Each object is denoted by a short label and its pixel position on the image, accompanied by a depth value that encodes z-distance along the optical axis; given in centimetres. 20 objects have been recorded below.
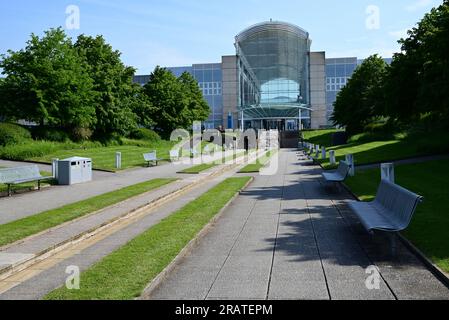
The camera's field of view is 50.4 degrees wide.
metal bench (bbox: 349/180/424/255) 752
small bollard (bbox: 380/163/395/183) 1308
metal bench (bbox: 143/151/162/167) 3036
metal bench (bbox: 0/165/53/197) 1610
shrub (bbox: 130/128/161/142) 4800
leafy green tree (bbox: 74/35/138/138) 4034
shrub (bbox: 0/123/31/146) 2881
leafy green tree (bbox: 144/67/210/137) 5459
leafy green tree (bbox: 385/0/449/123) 2170
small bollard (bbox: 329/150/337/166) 2630
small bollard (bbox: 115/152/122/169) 2721
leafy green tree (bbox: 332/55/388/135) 4962
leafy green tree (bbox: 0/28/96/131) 3091
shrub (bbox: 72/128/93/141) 3656
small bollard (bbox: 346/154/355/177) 1977
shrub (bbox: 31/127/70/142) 3300
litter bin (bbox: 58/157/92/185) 1956
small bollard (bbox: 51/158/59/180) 2008
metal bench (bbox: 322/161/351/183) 1619
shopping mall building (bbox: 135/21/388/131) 9194
